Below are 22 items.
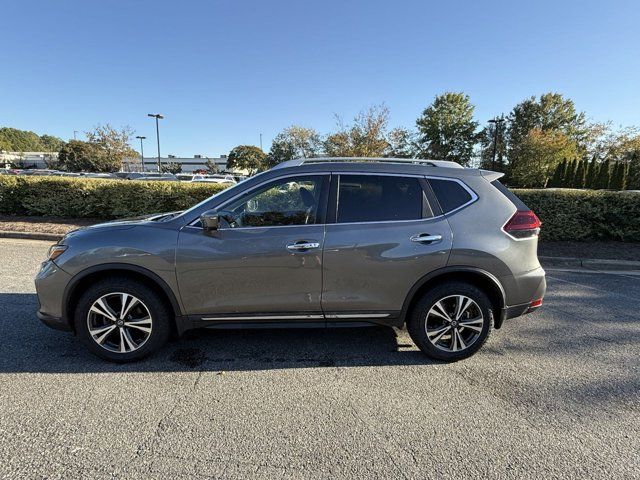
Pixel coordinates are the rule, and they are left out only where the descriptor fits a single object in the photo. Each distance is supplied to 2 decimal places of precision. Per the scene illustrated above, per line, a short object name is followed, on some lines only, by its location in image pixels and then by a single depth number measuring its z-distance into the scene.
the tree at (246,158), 80.12
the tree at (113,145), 40.30
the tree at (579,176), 37.81
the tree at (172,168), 83.62
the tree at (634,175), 38.12
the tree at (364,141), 23.97
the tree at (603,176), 35.88
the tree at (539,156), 39.88
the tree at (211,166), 86.94
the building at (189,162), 101.12
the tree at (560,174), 39.70
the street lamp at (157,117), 36.31
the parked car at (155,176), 38.80
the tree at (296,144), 39.12
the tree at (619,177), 35.09
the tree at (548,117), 54.59
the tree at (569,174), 38.71
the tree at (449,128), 52.88
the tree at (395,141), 26.49
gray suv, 3.21
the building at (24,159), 80.44
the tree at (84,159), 42.72
